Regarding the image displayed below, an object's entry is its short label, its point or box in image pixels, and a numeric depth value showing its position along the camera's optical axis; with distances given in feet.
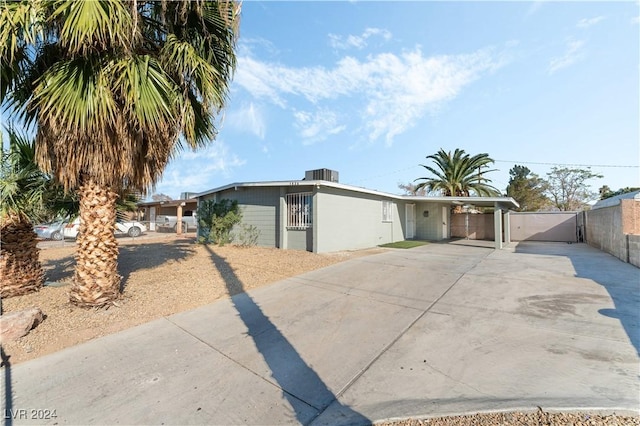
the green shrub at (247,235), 41.39
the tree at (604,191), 96.45
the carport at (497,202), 41.97
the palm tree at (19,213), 15.96
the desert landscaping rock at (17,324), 11.62
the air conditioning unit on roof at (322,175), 41.96
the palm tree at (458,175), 61.98
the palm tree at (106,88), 12.34
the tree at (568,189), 106.32
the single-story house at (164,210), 68.86
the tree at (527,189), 96.89
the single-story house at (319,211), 35.19
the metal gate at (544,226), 56.24
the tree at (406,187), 144.38
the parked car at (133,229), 64.69
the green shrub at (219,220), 42.52
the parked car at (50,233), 54.85
